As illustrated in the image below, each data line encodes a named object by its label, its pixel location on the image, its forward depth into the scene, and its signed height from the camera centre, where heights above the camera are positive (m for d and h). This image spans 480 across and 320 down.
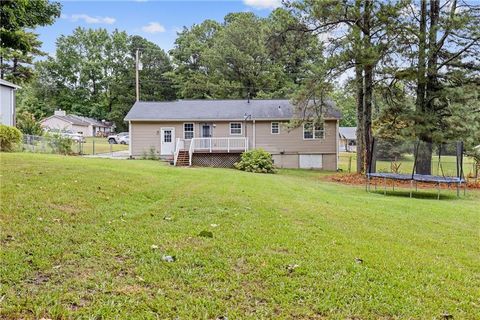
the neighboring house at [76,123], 44.28 +3.77
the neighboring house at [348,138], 55.94 +2.37
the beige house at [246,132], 22.50 +1.35
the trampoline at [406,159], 12.71 -0.20
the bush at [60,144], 19.59 +0.50
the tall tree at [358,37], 14.66 +4.98
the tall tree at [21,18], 9.67 +4.04
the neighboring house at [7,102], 18.64 +2.70
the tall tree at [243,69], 35.19 +8.57
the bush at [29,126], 22.25 +1.67
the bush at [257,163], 17.84 -0.49
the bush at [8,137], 14.12 +0.61
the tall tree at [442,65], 14.79 +3.77
